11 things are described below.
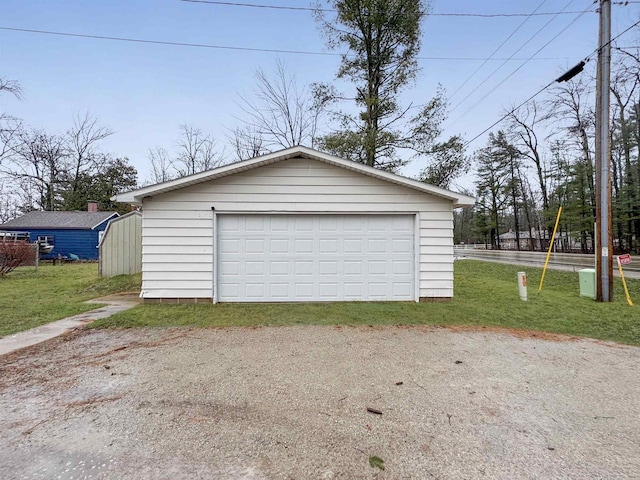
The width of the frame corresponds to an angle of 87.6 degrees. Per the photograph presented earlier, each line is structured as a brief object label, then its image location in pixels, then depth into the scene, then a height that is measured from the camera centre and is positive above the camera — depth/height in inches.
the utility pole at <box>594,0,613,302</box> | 277.1 +69.3
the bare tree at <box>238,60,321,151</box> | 553.6 +227.0
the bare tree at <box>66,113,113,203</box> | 1112.8 +325.7
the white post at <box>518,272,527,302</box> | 291.4 -36.7
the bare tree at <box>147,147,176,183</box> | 948.0 +223.1
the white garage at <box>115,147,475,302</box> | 272.7 +6.5
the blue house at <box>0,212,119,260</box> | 824.3 +21.9
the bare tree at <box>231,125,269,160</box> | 631.8 +204.1
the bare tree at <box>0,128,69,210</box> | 1027.9 +239.2
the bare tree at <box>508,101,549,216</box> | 1151.6 +381.8
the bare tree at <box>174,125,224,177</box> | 882.1 +246.7
